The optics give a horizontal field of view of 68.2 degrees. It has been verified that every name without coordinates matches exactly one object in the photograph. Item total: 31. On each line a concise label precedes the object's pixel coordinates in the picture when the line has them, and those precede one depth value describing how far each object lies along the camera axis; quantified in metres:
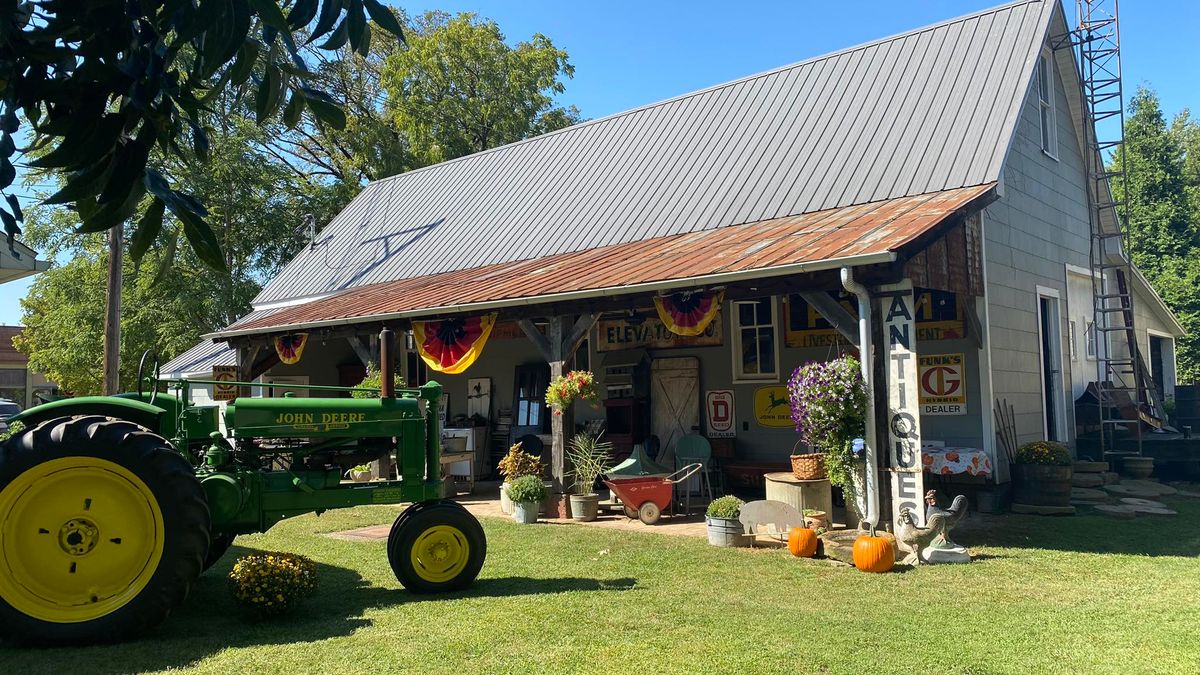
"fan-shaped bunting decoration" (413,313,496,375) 12.20
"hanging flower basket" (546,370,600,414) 10.79
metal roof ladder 13.55
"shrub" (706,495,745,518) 8.70
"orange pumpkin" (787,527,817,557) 8.13
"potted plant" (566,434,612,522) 10.75
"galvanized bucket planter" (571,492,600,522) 10.73
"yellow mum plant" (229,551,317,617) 5.76
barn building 9.90
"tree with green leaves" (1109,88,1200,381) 27.23
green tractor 5.41
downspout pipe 8.59
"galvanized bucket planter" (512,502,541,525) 10.70
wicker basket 9.29
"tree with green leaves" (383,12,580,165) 31.61
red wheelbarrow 10.32
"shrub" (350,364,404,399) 13.26
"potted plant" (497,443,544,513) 11.29
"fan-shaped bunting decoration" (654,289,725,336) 9.82
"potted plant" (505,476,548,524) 10.64
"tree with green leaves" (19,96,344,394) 26.59
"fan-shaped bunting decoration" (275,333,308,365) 15.13
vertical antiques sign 8.45
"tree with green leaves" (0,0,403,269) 1.90
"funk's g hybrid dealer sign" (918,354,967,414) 10.68
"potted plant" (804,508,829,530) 8.95
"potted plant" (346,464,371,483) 13.27
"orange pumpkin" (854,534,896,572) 7.40
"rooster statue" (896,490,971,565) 7.73
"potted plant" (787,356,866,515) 8.63
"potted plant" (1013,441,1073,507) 10.28
